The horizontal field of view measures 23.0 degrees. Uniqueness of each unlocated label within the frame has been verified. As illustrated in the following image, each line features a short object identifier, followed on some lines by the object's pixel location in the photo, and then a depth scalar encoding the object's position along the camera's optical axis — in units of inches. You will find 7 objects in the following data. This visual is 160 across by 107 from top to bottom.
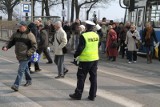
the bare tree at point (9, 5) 2474.2
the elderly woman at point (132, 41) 648.4
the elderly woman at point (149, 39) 649.0
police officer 327.6
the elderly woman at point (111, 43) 664.4
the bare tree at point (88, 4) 1795.0
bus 733.9
